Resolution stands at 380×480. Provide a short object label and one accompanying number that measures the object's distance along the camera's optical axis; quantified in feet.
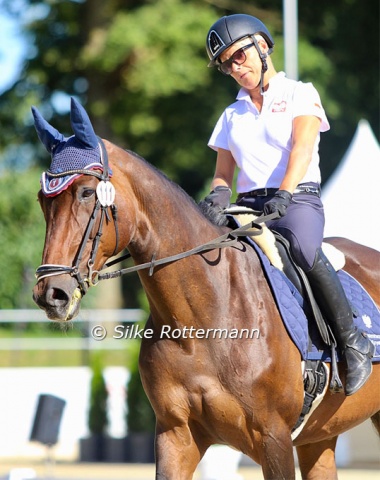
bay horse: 29.04
